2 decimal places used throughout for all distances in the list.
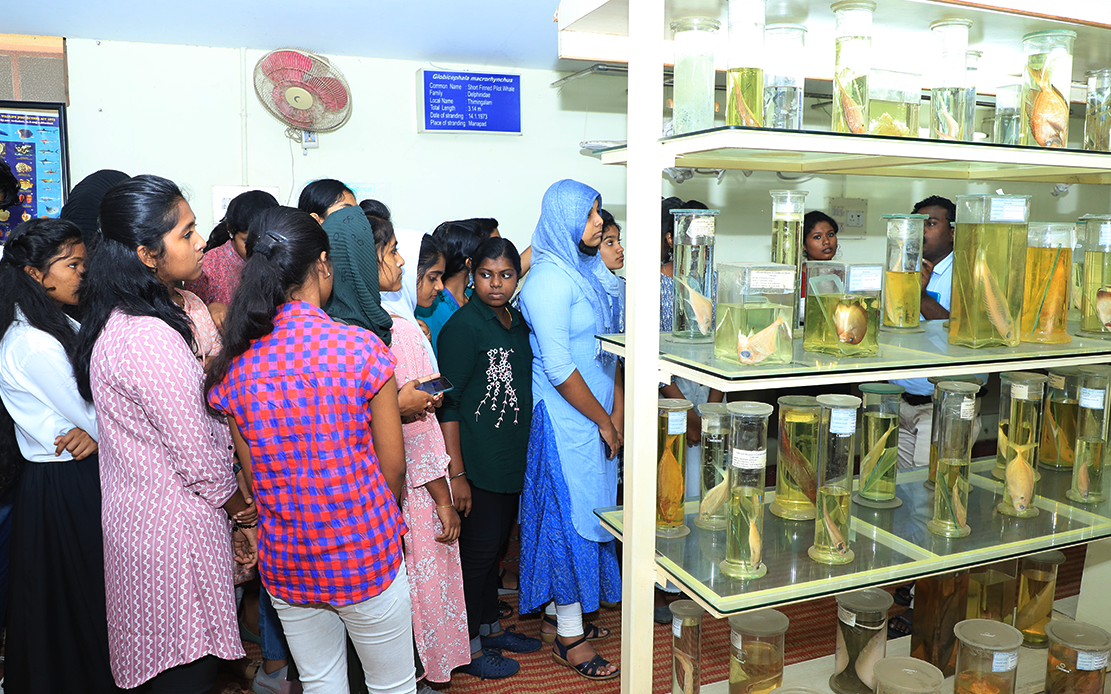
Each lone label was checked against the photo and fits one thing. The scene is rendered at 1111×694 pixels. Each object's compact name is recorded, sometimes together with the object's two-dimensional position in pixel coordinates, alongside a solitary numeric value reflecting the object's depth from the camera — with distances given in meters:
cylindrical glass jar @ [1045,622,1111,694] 1.81
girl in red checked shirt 1.43
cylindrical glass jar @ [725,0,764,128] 1.31
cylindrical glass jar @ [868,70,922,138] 1.46
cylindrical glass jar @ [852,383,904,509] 1.77
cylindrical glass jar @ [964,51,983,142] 1.51
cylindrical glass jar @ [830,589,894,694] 1.83
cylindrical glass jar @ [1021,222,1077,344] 1.67
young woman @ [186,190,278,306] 2.44
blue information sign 3.69
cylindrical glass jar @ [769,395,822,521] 1.62
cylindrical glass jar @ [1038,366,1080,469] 1.87
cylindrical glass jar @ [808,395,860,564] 1.54
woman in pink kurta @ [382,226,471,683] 2.06
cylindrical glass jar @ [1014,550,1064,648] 2.04
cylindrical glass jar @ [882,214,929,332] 1.59
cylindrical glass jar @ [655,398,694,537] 1.60
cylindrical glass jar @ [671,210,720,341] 1.58
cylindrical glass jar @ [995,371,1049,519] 1.78
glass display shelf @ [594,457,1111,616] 1.44
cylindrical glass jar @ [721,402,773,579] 1.46
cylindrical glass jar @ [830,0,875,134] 1.38
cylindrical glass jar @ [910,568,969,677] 1.99
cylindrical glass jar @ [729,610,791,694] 1.71
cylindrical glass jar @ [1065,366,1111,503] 1.81
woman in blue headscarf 2.34
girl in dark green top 2.35
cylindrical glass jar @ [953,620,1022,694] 1.73
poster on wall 3.21
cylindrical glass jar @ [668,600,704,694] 1.73
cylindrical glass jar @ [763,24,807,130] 1.34
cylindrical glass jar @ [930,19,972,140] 1.47
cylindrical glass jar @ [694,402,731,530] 1.59
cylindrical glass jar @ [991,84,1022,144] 1.67
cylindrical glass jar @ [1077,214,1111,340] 1.76
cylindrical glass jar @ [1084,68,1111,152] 1.71
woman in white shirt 1.86
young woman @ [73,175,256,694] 1.53
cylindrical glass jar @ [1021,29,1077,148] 1.59
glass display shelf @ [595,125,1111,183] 1.28
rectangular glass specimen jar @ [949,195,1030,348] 1.59
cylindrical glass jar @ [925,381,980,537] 1.68
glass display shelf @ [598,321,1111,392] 1.33
